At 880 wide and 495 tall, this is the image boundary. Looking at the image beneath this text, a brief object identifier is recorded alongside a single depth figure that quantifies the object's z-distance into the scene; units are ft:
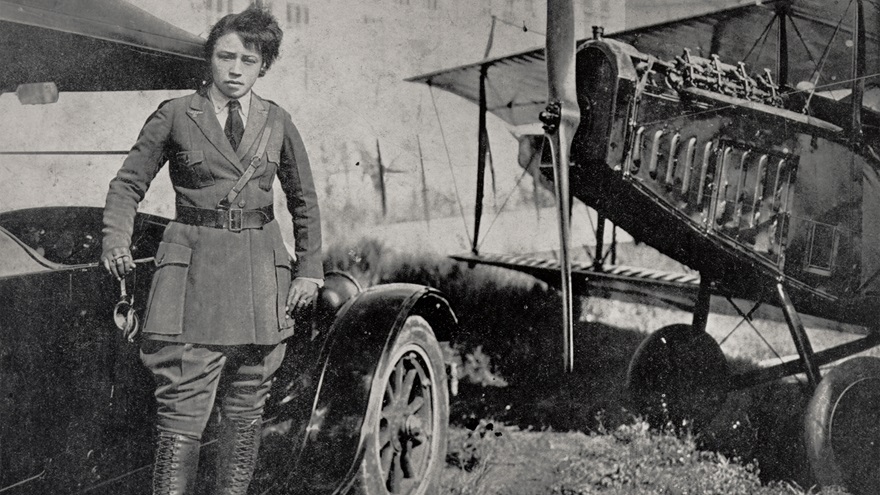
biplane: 11.17
